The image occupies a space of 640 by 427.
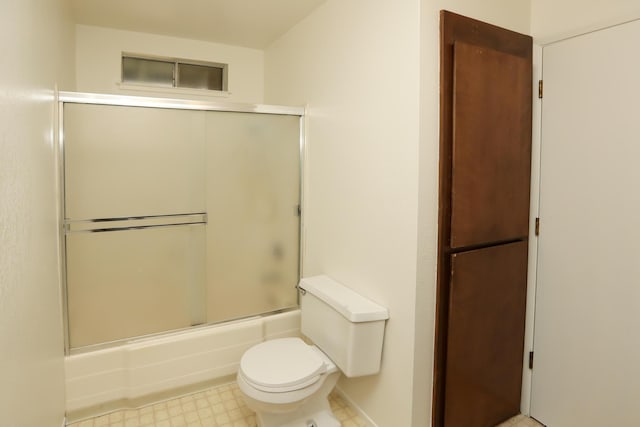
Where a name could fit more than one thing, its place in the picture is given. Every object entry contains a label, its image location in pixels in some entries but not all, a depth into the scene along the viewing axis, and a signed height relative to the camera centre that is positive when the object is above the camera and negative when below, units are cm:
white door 164 -19
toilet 177 -85
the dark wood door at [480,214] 169 -10
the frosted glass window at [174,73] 297 +96
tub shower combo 210 -28
